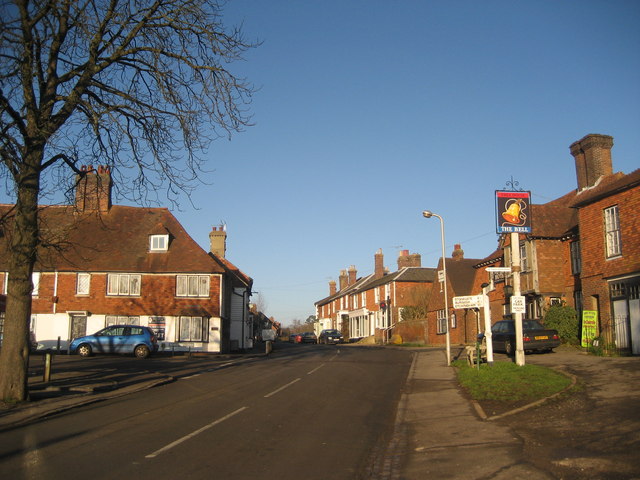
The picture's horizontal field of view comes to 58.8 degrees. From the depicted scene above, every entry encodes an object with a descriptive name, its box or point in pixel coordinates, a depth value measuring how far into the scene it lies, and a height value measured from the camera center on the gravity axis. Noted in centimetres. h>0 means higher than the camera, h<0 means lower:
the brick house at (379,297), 5534 +251
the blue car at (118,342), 2888 -107
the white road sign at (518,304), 1634 +44
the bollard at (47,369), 1608 -135
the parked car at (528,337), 2347 -76
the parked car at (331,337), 5581 -165
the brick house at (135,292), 3528 +181
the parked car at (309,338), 6116 -190
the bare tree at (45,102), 1213 +506
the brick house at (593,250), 2153 +318
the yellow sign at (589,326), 2361 -29
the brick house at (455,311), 4066 +67
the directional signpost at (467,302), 1865 +60
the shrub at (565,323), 2645 -18
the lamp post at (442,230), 2255 +396
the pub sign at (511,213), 1761 +327
